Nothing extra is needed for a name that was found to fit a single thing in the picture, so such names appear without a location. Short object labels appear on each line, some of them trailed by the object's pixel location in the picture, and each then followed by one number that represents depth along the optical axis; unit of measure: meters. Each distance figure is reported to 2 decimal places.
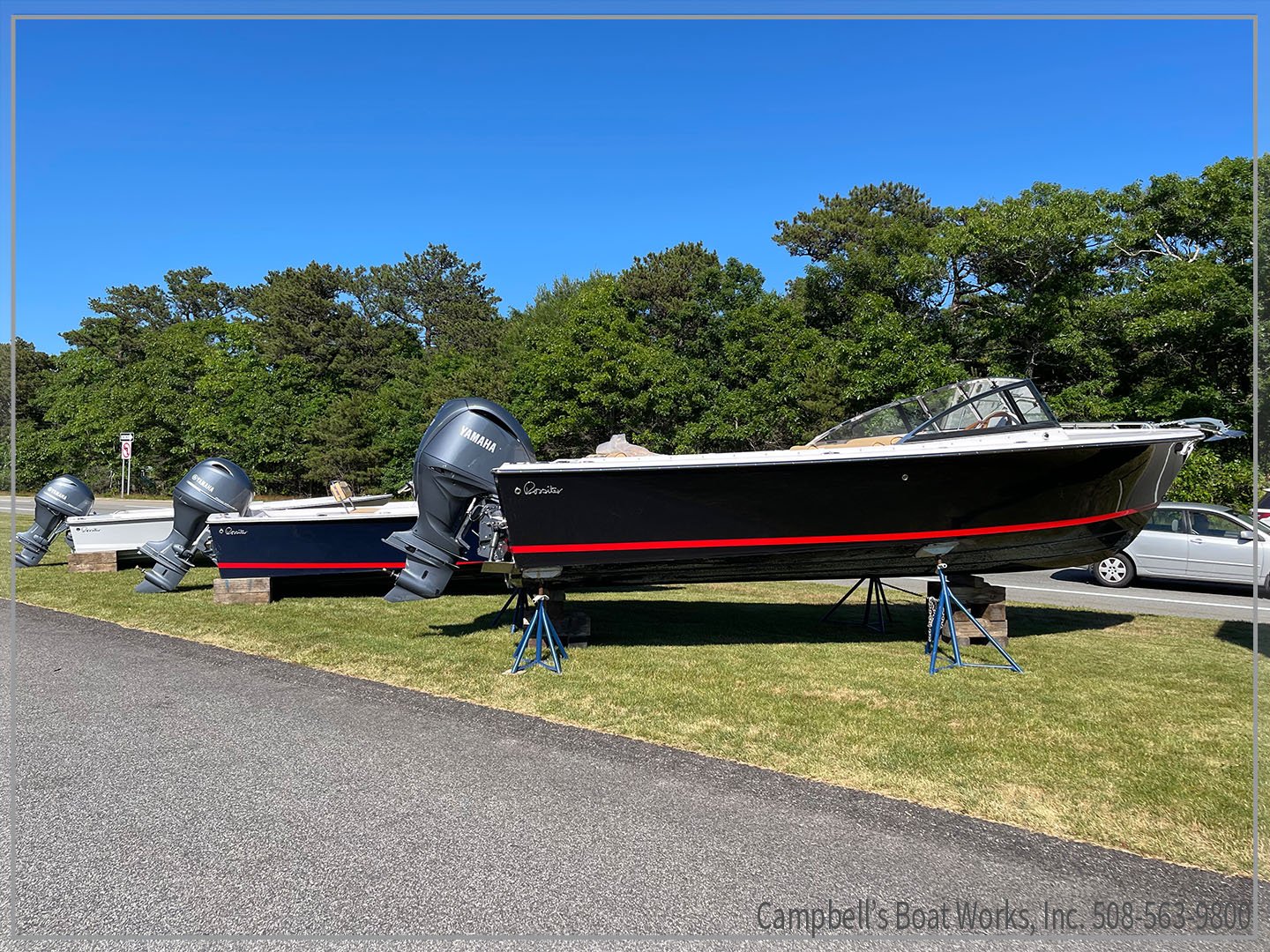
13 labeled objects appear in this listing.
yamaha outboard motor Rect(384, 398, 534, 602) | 6.96
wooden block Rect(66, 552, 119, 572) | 12.45
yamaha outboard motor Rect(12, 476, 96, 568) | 13.01
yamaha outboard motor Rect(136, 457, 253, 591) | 10.23
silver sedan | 10.73
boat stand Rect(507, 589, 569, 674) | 6.21
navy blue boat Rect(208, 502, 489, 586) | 9.49
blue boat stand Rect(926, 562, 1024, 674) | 6.11
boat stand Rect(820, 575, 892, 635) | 7.70
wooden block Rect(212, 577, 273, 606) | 9.49
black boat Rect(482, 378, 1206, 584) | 6.43
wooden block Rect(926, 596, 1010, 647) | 6.73
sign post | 36.12
